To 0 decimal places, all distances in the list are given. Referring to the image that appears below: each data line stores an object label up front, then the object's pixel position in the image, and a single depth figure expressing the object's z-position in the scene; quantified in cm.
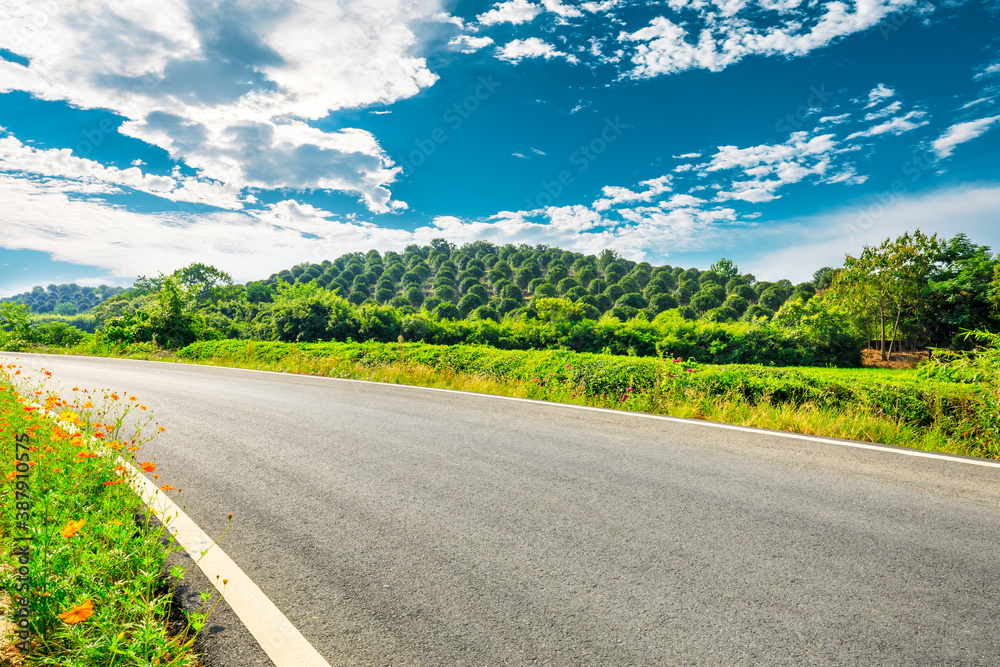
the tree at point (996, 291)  2311
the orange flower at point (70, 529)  216
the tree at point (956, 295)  2477
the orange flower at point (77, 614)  179
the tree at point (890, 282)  2639
